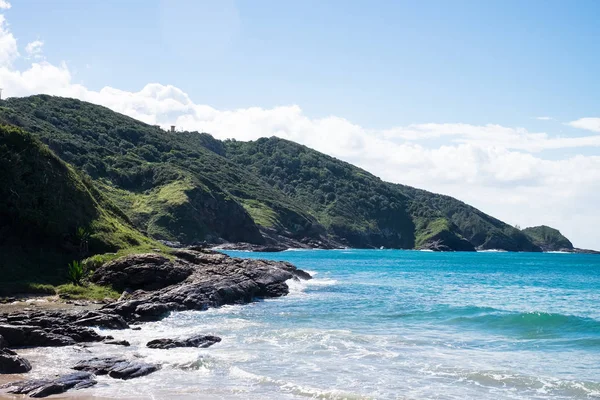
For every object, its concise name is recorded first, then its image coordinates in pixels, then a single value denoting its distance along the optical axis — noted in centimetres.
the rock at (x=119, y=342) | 2511
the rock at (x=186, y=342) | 2505
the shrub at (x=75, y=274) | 3659
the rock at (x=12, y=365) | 2002
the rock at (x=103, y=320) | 2819
